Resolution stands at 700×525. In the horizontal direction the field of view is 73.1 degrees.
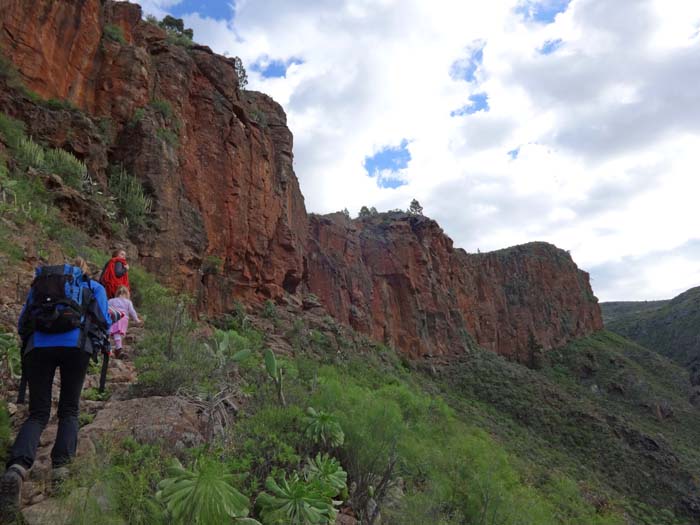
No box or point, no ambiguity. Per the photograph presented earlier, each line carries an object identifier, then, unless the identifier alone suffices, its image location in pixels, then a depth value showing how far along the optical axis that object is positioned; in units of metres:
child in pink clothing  6.64
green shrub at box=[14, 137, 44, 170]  10.80
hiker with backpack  3.67
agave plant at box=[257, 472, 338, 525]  4.21
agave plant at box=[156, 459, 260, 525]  3.35
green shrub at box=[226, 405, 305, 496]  5.00
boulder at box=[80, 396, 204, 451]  4.38
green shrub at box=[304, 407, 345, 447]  6.32
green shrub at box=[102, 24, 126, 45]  16.16
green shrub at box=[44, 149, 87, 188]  11.60
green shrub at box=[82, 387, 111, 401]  5.21
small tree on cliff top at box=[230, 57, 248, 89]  28.73
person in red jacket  7.13
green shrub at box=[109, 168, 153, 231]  13.45
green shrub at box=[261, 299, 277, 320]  20.05
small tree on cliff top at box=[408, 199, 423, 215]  59.97
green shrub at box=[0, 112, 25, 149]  10.78
